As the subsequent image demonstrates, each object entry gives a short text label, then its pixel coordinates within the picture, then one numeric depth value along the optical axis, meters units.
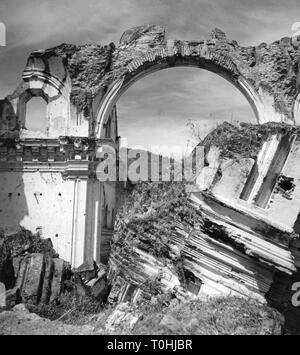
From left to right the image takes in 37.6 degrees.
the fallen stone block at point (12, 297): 6.86
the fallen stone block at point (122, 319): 4.24
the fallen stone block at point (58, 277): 8.02
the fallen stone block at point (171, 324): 3.63
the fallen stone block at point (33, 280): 7.62
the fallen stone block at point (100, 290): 7.90
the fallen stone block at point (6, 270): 7.94
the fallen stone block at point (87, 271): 8.74
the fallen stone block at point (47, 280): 7.85
